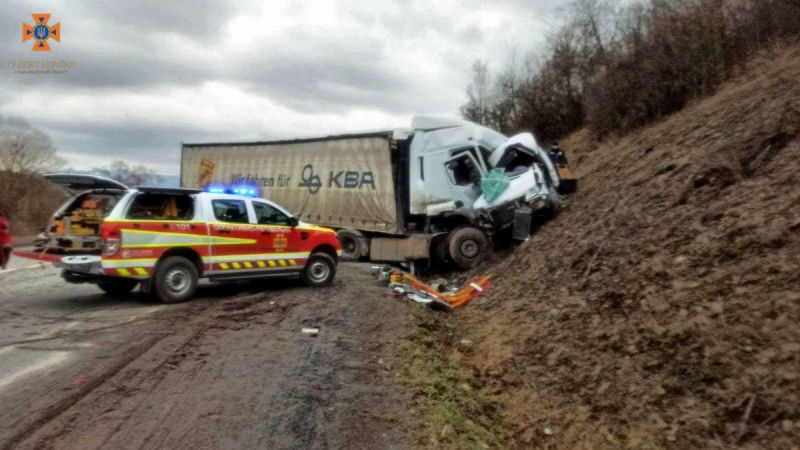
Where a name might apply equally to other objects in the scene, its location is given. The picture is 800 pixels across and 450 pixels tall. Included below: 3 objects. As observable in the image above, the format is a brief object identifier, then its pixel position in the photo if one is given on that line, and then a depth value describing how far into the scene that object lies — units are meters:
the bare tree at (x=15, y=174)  28.67
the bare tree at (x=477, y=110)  39.59
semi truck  13.52
